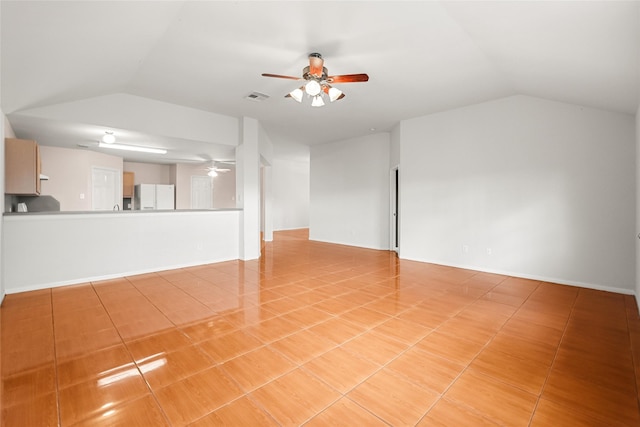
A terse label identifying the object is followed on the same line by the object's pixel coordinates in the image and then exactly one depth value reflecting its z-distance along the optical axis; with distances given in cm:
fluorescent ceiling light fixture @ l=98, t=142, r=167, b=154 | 626
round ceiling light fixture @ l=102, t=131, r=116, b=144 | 495
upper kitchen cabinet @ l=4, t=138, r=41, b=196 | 372
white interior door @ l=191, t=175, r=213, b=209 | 991
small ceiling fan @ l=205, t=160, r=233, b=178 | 922
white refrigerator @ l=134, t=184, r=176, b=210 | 877
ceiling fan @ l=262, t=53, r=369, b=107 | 323
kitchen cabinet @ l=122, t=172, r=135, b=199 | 838
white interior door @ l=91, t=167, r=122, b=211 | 729
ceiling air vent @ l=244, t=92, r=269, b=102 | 468
